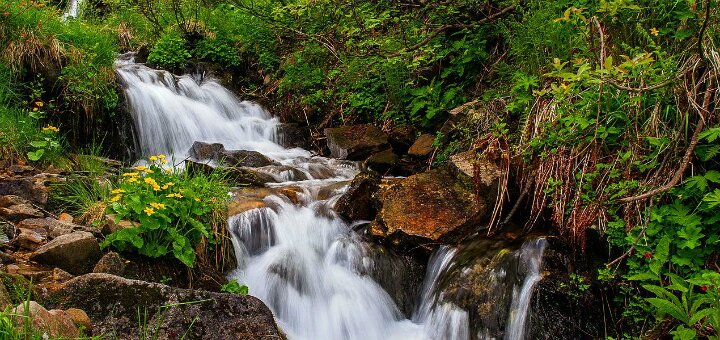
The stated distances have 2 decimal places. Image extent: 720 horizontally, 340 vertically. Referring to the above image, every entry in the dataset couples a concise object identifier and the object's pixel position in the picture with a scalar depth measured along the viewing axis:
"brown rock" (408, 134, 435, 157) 6.56
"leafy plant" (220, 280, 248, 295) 3.92
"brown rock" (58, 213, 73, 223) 4.01
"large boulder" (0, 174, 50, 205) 4.20
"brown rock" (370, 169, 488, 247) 4.53
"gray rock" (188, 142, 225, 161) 7.12
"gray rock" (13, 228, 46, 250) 3.44
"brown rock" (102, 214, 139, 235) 3.80
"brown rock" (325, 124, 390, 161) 7.35
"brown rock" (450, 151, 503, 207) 4.60
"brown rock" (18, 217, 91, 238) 3.68
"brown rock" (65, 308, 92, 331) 2.62
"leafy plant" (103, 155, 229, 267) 3.73
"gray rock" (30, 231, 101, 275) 3.32
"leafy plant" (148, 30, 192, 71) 9.83
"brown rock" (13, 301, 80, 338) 2.09
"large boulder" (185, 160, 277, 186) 5.50
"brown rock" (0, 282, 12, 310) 2.30
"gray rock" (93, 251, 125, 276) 3.42
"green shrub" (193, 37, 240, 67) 10.43
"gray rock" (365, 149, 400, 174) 6.84
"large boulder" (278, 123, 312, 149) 8.52
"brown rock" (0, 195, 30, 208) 3.87
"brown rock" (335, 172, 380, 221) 5.16
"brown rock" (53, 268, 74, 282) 3.20
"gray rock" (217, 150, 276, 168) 6.79
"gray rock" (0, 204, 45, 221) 3.71
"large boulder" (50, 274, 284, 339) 2.85
